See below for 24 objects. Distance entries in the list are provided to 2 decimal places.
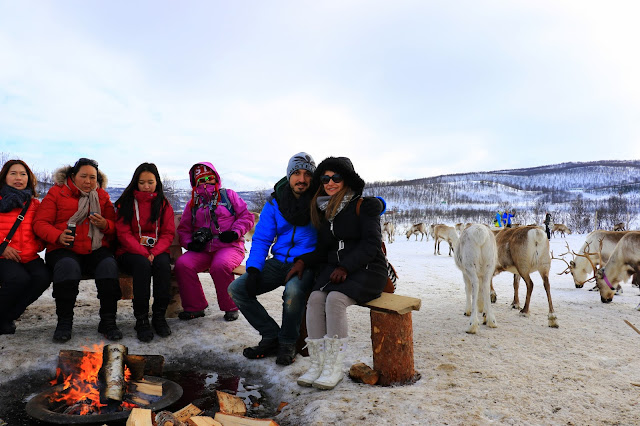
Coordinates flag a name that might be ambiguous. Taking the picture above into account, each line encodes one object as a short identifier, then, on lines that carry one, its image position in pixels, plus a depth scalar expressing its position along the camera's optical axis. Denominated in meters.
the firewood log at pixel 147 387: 2.83
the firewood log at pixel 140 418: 2.12
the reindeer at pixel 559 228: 31.78
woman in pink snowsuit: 4.39
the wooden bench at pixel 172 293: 4.66
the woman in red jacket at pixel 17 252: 3.61
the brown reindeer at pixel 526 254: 5.36
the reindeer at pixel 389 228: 27.48
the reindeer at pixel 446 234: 17.44
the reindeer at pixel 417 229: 26.80
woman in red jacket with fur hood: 3.69
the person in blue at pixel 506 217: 16.40
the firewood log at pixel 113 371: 2.64
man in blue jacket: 3.49
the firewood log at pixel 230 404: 2.54
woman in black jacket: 2.96
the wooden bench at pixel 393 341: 2.94
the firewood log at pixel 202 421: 2.18
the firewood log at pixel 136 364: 2.90
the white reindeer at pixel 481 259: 4.78
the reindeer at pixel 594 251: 8.52
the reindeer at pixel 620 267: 6.72
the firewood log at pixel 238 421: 2.18
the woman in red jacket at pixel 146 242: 3.92
